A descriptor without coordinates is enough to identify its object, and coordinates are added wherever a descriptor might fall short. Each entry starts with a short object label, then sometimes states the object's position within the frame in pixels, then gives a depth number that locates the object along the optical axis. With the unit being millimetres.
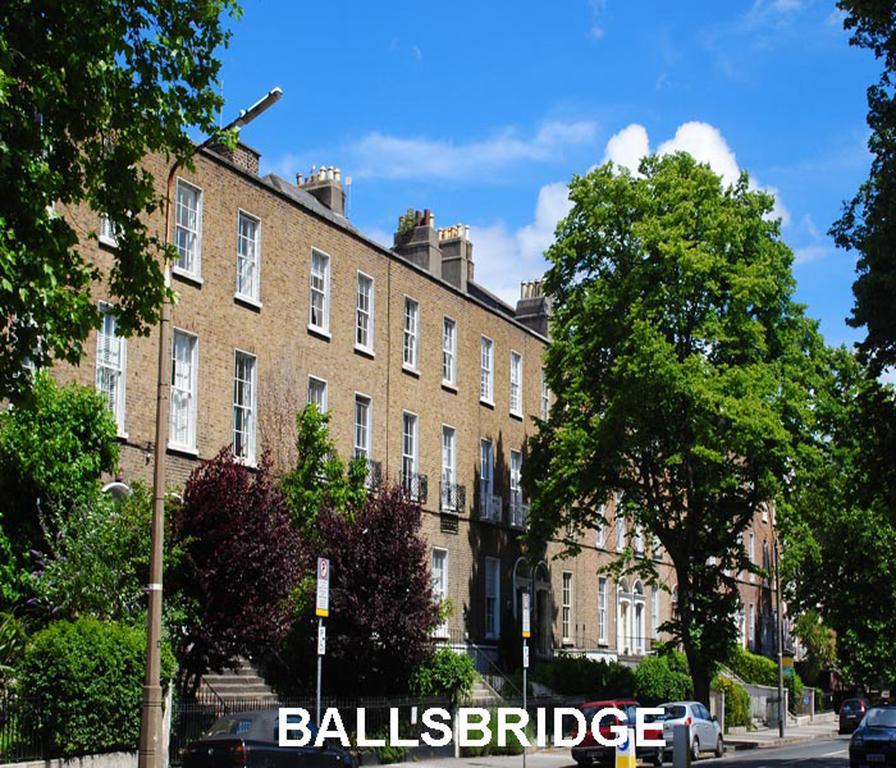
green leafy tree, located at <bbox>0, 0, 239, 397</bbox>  13656
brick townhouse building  28859
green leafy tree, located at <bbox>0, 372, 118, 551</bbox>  22812
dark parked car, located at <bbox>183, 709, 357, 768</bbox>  18531
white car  33250
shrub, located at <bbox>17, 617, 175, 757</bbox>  20047
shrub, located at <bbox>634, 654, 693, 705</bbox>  43875
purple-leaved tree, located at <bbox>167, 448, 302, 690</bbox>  24281
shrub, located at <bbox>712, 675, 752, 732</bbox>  51125
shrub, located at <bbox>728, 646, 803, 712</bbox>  59031
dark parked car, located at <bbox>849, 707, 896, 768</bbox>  26844
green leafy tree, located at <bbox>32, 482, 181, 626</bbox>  22250
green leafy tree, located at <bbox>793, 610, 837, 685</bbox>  68875
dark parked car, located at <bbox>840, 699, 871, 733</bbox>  52172
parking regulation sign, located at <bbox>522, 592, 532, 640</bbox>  27781
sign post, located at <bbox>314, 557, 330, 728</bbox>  20047
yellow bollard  18438
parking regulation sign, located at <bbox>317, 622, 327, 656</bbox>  19984
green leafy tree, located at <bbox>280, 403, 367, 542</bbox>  30609
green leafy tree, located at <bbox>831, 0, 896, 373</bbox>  23062
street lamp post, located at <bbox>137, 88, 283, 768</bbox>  17453
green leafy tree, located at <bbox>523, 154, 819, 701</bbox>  37250
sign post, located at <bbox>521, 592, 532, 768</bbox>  27828
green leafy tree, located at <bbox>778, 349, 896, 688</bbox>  40375
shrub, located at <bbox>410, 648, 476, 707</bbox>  30656
